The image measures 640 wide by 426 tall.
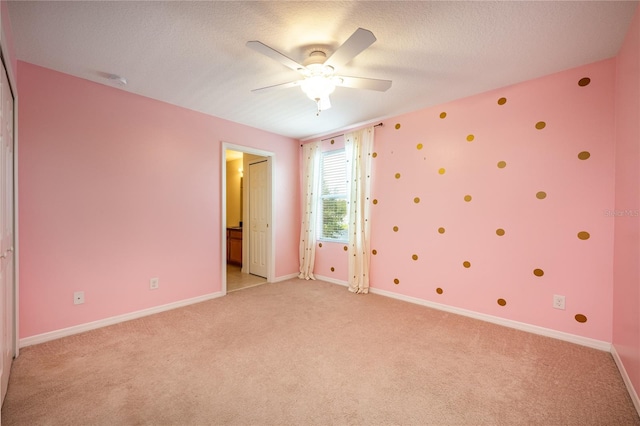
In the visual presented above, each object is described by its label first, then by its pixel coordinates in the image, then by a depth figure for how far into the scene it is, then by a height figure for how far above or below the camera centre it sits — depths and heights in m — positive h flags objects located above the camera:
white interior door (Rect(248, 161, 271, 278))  4.66 -0.10
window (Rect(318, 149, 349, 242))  4.32 +0.18
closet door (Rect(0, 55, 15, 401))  1.66 -0.16
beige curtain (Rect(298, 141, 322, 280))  4.50 +0.05
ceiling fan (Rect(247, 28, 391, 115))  1.79 +1.02
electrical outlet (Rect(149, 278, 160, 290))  3.08 -0.82
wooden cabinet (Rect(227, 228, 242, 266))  5.58 -0.73
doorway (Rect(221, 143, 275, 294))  4.22 -0.38
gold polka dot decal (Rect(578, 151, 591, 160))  2.37 +0.47
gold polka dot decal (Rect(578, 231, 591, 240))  2.37 -0.21
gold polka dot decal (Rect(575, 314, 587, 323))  2.38 -0.91
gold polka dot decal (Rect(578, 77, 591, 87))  2.36 +1.10
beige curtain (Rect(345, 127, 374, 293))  3.87 +0.04
